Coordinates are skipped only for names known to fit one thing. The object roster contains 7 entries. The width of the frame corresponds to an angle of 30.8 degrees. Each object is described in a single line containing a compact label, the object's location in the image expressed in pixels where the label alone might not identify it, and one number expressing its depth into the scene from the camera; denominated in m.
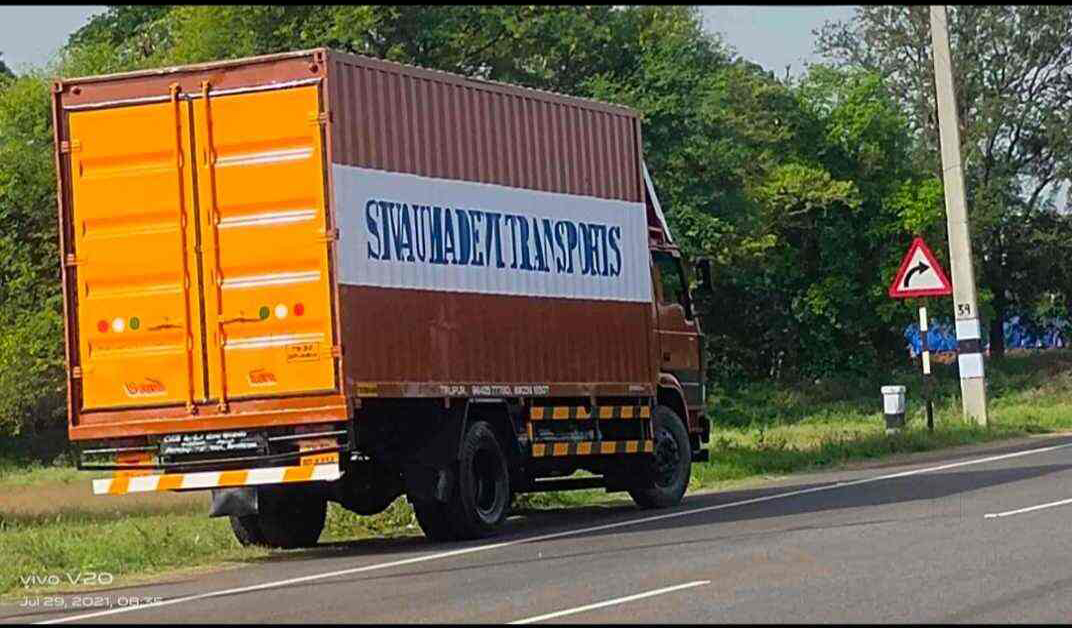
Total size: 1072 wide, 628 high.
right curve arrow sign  29.31
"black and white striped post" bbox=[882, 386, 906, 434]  32.41
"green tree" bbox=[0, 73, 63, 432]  41.94
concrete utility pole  31.45
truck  15.96
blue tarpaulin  59.91
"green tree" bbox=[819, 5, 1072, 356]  55.75
